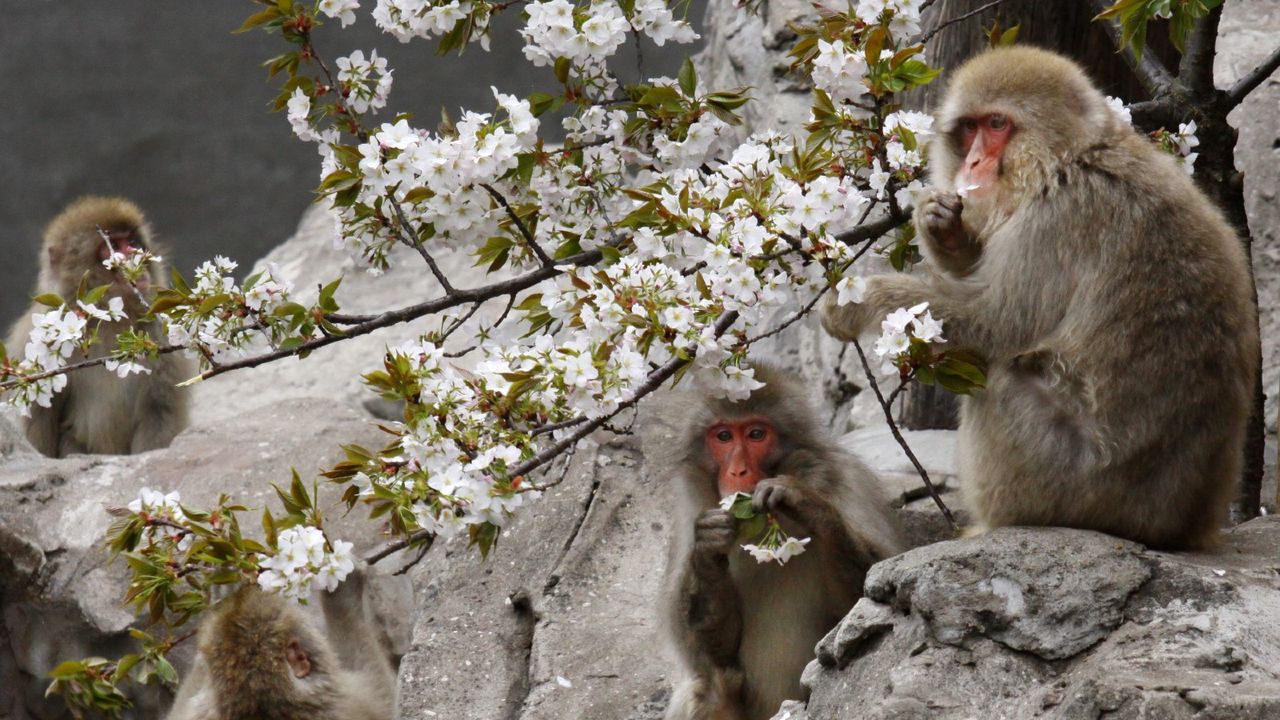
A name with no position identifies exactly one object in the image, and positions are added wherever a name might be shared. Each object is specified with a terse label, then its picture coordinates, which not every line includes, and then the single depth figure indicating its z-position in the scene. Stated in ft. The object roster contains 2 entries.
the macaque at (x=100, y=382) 53.01
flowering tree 22.09
